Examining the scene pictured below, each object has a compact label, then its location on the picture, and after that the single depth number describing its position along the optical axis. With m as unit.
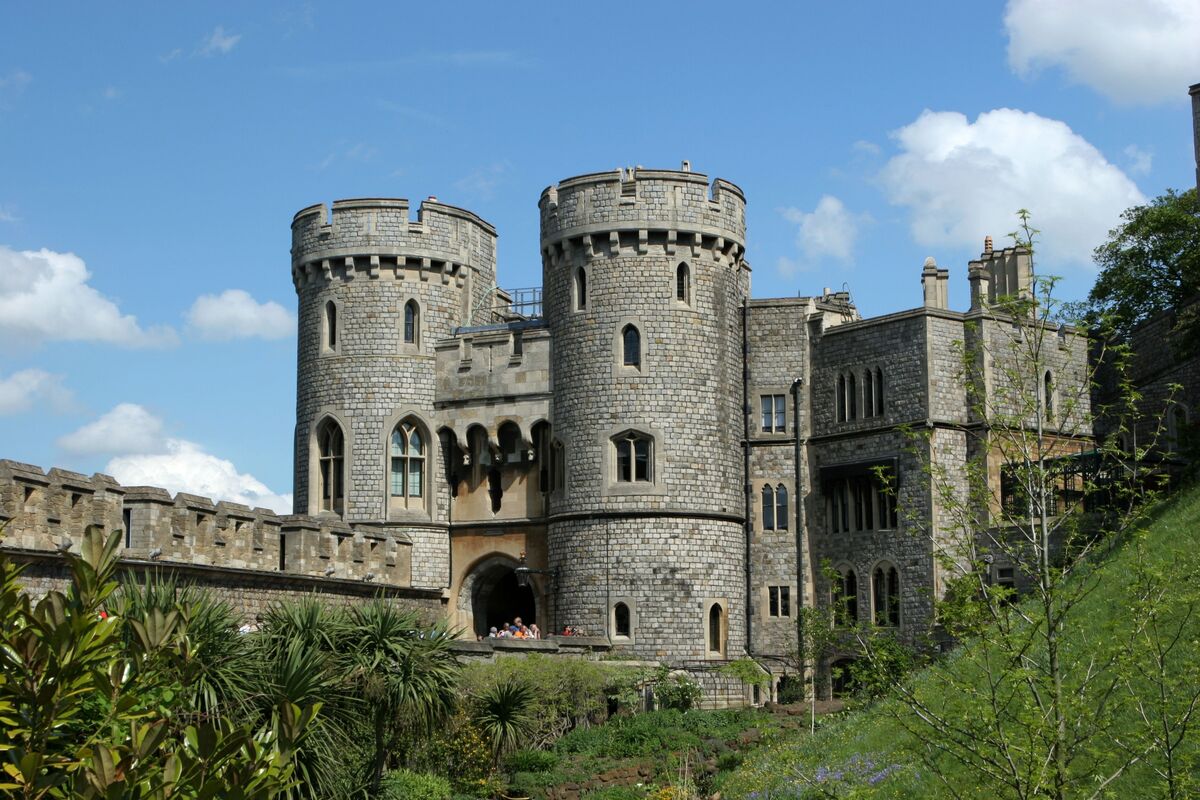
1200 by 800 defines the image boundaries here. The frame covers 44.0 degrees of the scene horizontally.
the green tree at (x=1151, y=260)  43.31
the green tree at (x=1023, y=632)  11.02
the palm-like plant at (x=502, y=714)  26.34
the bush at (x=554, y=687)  27.95
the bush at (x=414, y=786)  21.84
